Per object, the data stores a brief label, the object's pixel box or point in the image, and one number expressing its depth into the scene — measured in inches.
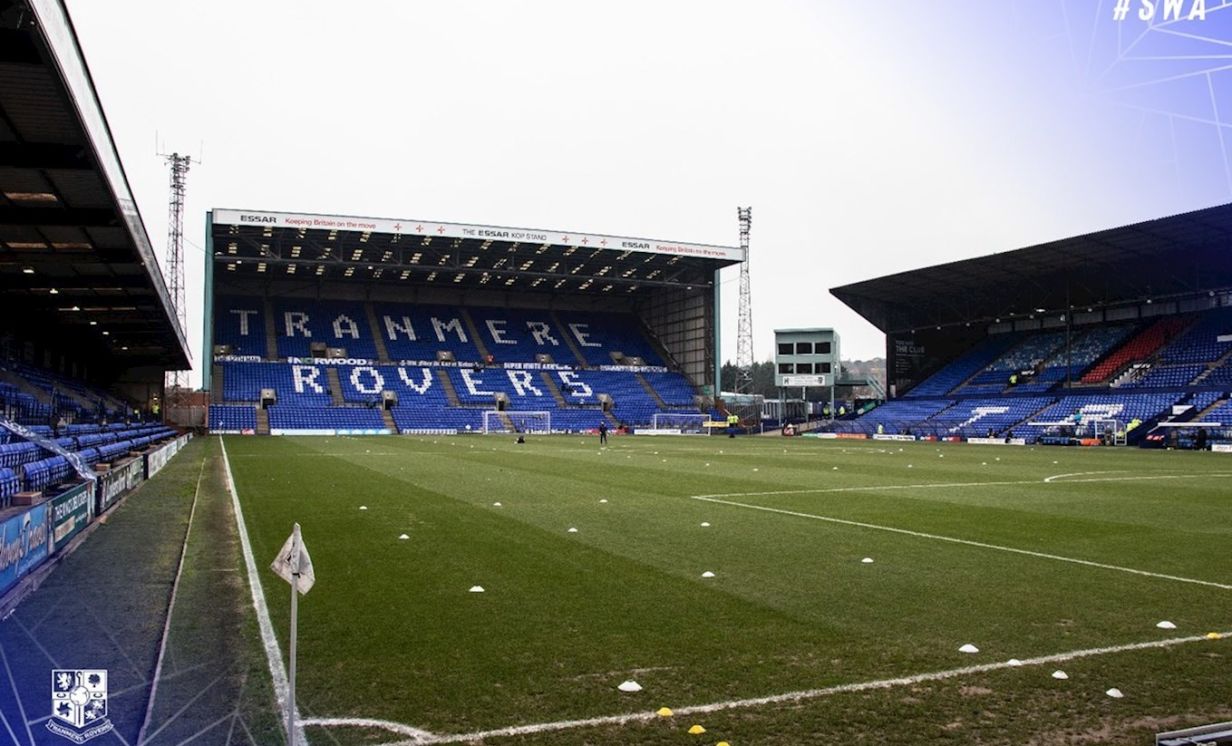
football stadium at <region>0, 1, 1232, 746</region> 202.4
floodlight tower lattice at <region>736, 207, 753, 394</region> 2906.0
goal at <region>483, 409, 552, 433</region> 2454.5
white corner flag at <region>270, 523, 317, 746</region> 200.8
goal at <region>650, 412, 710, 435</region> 2664.9
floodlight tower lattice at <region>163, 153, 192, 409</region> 2178.9
